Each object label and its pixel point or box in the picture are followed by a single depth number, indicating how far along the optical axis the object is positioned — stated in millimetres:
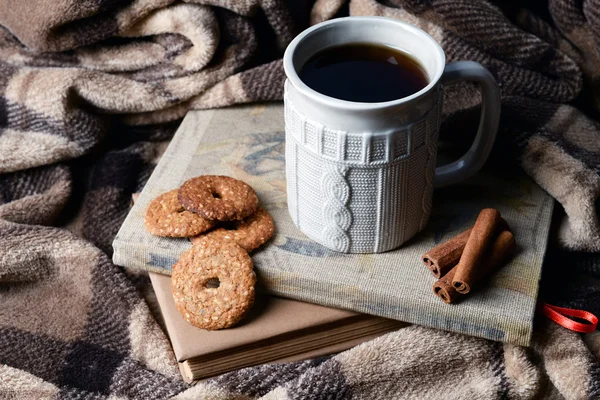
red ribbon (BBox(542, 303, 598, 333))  1036
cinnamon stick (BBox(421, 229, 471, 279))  1003
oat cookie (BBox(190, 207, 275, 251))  1035
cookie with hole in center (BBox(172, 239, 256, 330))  976
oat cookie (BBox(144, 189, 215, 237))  1030
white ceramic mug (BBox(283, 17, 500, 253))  883
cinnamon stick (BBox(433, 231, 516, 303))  974
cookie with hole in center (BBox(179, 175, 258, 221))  1026
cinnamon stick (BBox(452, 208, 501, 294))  969
